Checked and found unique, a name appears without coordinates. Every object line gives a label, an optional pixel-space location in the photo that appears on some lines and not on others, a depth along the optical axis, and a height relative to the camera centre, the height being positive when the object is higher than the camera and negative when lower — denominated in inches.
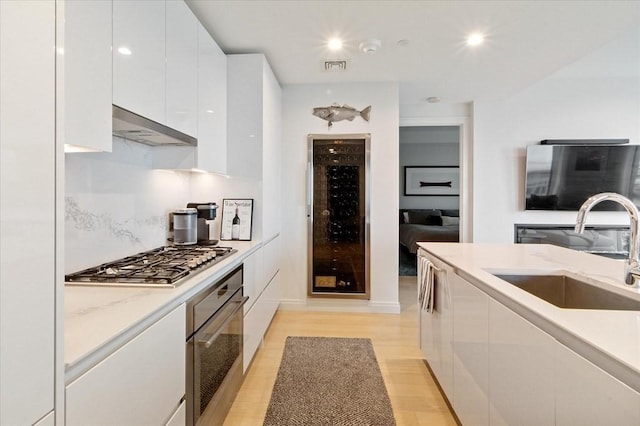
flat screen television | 150.3 +20.0
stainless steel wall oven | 50.9 -26.0
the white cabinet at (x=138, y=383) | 29.3 -18.9
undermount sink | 48.6 -13.6
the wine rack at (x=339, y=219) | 134.1 -2.1
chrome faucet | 45.2 -3.3
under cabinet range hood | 52.6 +16.9
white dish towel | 78.4 -18.2
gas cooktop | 49.5 -10.1
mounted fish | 132.1 +43.1
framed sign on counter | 102.2 -1.8
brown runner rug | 69.5 -44.6
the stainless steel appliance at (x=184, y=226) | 85.4 -3.5
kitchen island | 28.8 -15.8
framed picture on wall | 278.7 +30.9
